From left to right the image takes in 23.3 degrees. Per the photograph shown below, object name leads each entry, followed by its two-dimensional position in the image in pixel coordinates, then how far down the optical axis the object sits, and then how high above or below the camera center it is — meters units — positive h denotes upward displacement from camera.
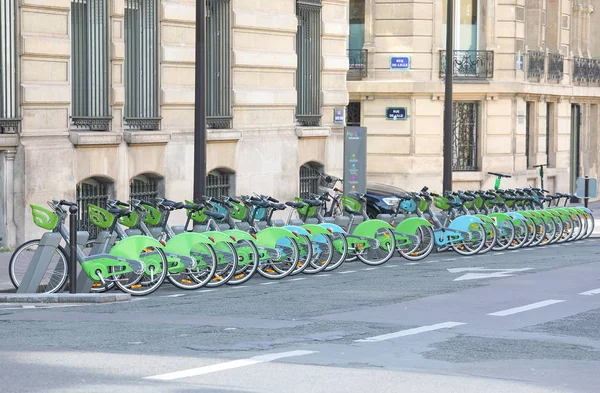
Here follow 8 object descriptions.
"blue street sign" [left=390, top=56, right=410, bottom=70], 35.84 +2.38
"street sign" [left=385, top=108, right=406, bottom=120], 35.84 +1.11
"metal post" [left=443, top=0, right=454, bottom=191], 27.42 +0.91
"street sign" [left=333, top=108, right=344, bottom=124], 30.03 +0.88
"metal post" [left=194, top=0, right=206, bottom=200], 20.09 +0.58
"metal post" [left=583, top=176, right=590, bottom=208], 29.84 -0.60
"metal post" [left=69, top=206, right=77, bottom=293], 14.90 -0.98
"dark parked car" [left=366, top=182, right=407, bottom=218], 28.38 -0.80
